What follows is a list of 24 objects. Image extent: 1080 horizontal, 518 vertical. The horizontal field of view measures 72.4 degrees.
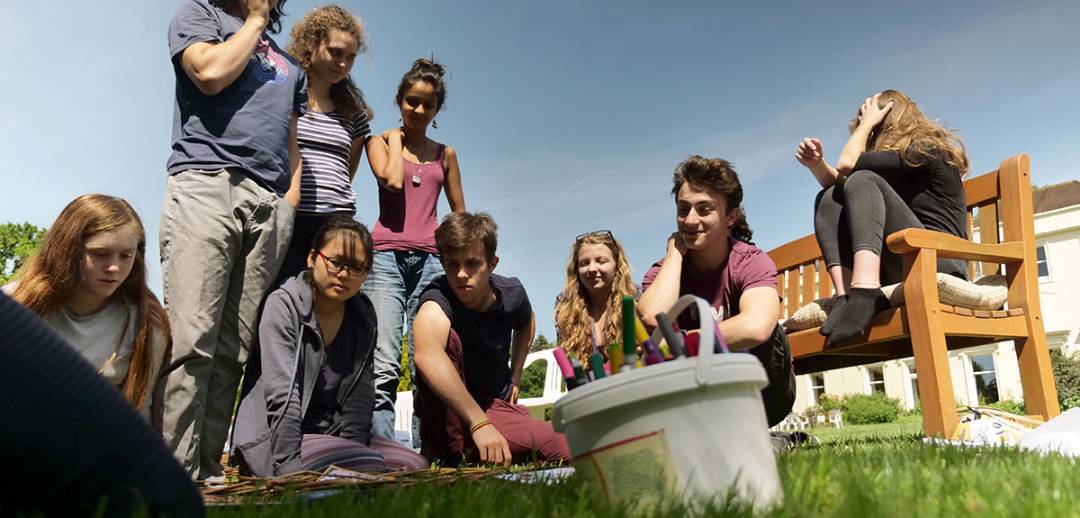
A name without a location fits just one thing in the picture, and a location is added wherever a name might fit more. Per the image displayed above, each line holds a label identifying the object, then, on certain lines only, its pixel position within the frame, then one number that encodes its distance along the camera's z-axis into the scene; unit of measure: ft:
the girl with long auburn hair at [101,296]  9.65
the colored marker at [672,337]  4.99
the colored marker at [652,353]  5.11
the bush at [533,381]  103.47
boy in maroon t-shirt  10.56
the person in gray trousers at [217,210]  9.82
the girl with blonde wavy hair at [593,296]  14.49
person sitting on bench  12.40
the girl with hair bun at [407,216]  13.30
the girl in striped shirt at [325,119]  12.59
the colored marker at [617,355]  5.23
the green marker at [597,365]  5.08
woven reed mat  6.94
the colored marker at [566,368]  5.28
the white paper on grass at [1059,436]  8.66
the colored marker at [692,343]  5.06
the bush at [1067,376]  72.64
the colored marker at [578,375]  5.24
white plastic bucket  4.50
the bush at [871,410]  81.30
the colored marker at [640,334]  5.31
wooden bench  11.41
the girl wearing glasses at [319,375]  9.68
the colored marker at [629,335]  4.92
